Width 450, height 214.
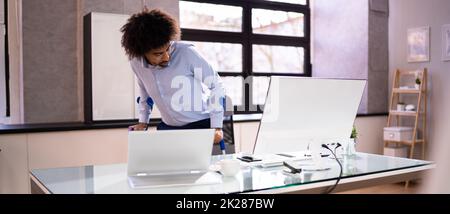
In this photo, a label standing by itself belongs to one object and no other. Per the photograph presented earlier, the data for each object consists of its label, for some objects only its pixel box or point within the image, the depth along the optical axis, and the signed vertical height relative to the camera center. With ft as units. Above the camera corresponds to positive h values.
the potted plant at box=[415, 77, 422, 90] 15.64 +0.19
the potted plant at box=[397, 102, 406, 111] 16.37 -0.67
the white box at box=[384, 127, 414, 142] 15.75 -1.66
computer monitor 6.10 -0.36
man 6.97 +0.12
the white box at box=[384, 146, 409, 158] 15.89 -2.32
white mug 5.90 -1.08
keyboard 6.79 -1.18
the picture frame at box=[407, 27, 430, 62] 15.78 +1.63
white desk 5.11 -1.19
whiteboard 11.59 +0.45
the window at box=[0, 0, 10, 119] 12.12 +0.68
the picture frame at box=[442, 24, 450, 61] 15.23 +1.63
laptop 5.29 -0.87
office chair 9.21 -0.82
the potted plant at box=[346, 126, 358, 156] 7.90 -1.10
